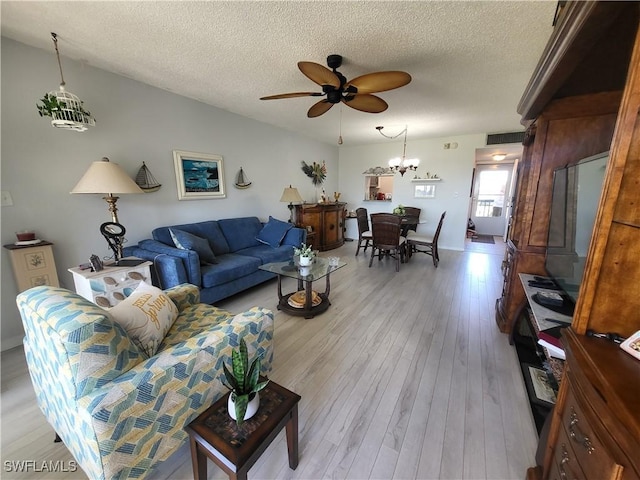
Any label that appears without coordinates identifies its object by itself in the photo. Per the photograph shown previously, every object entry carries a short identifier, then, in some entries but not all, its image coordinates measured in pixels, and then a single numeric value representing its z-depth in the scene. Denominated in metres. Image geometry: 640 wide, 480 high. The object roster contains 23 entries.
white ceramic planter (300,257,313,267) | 2.82
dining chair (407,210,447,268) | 4.34
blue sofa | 2.49
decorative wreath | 5.50
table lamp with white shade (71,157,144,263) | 2.04
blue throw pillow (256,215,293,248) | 3.88
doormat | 6.70
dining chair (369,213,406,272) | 4.05
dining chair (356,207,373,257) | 4.88
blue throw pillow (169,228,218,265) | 2.72
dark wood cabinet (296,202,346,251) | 5.05
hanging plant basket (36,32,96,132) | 1.93
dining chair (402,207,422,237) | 4.80
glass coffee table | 2.60
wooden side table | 0.87
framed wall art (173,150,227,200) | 3.18
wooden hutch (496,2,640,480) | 0.66
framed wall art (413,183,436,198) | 5.64
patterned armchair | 0.90
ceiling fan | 1.80
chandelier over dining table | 4.52
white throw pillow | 1.24
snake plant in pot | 0.93
